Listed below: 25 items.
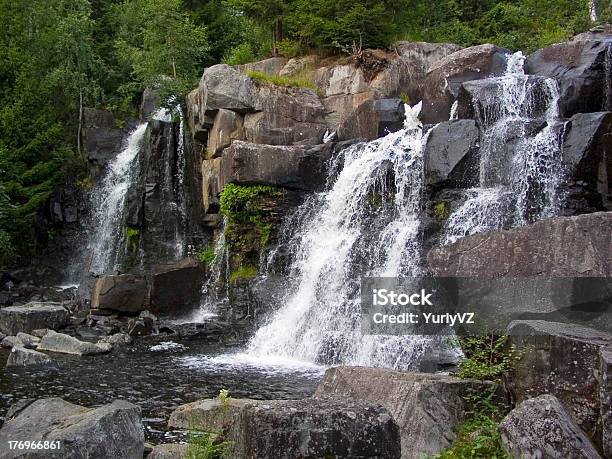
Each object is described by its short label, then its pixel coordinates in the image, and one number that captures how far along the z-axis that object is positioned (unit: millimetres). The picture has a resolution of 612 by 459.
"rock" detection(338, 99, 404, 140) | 19000
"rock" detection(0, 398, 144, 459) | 5223
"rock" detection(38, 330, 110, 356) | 13117
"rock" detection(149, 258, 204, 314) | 18047
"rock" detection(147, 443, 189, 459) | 5562
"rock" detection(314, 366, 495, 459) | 5250
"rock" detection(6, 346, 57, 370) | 11672
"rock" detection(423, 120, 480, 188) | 14320
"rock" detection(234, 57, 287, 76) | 24562
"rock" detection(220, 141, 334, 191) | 17875
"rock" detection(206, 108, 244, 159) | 20469
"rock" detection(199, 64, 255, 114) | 20562
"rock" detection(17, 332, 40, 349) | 13897
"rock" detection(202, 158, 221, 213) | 19469
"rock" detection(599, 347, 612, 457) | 4270
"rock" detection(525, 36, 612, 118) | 15516
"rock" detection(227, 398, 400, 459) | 4180
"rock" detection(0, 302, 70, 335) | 15516
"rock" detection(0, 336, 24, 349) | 13911
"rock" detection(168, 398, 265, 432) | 6160
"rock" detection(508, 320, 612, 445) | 4586
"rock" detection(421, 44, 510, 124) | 18781
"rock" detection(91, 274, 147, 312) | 17578
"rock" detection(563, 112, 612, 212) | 12648
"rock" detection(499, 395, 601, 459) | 4105
